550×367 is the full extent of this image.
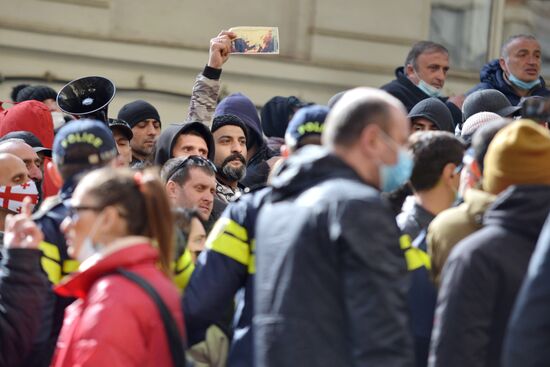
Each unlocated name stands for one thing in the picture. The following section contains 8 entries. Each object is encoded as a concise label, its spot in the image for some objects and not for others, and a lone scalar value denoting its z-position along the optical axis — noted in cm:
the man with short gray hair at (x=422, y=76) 1950
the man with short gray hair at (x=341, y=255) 884
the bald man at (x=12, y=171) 1343
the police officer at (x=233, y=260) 1095
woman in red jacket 907
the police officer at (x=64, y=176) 1123
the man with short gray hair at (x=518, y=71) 1966
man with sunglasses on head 1466
